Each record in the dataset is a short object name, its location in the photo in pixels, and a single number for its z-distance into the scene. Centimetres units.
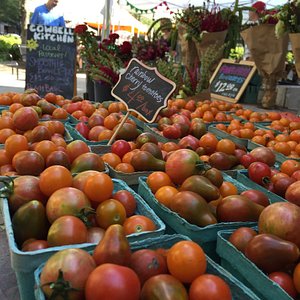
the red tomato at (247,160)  47
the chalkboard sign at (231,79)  132
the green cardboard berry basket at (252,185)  39
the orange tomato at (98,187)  31
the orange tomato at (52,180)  32
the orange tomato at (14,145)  42
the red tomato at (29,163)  37
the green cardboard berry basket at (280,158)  52
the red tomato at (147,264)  24
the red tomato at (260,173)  42
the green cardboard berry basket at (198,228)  31
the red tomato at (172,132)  57
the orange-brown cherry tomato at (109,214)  30
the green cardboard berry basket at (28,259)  25
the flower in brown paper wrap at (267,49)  116
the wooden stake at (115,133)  53
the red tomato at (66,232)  27
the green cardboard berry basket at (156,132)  57
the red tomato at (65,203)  29
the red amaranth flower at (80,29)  127
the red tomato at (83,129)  57
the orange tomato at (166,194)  35
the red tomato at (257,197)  35
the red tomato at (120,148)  48
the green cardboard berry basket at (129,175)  42
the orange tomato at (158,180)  38
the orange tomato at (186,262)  24
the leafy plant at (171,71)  110
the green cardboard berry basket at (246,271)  25
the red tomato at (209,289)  22
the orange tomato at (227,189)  38
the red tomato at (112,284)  20
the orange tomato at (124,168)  43
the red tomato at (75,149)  42
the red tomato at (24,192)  31
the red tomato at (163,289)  22
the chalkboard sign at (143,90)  52
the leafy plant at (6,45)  434
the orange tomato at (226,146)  49
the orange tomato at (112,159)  45
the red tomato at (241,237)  29
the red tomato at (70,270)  22
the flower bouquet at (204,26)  129
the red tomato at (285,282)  25
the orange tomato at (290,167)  44
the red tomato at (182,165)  38
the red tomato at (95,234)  28
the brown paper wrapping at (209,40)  129
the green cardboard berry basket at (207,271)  24
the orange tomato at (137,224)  30
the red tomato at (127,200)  34
